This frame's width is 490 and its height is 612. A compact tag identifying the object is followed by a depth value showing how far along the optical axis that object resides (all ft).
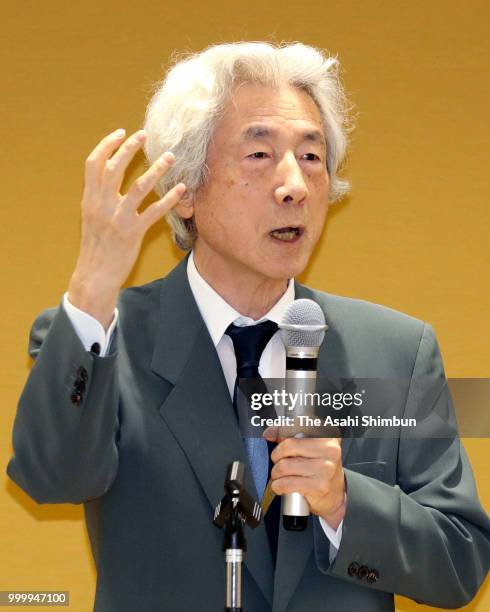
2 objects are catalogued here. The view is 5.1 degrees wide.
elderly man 17.31
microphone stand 16.72
